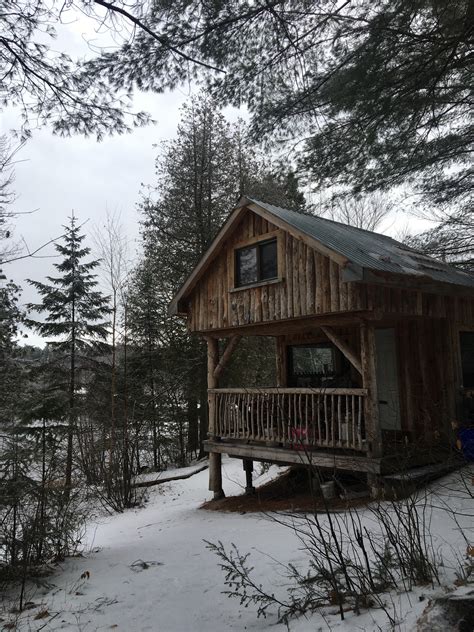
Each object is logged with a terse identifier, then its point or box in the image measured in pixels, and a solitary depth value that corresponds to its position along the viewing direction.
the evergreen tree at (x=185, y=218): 17.66
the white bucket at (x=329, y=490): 8.01
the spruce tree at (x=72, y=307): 17.23
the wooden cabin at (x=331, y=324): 7.53
